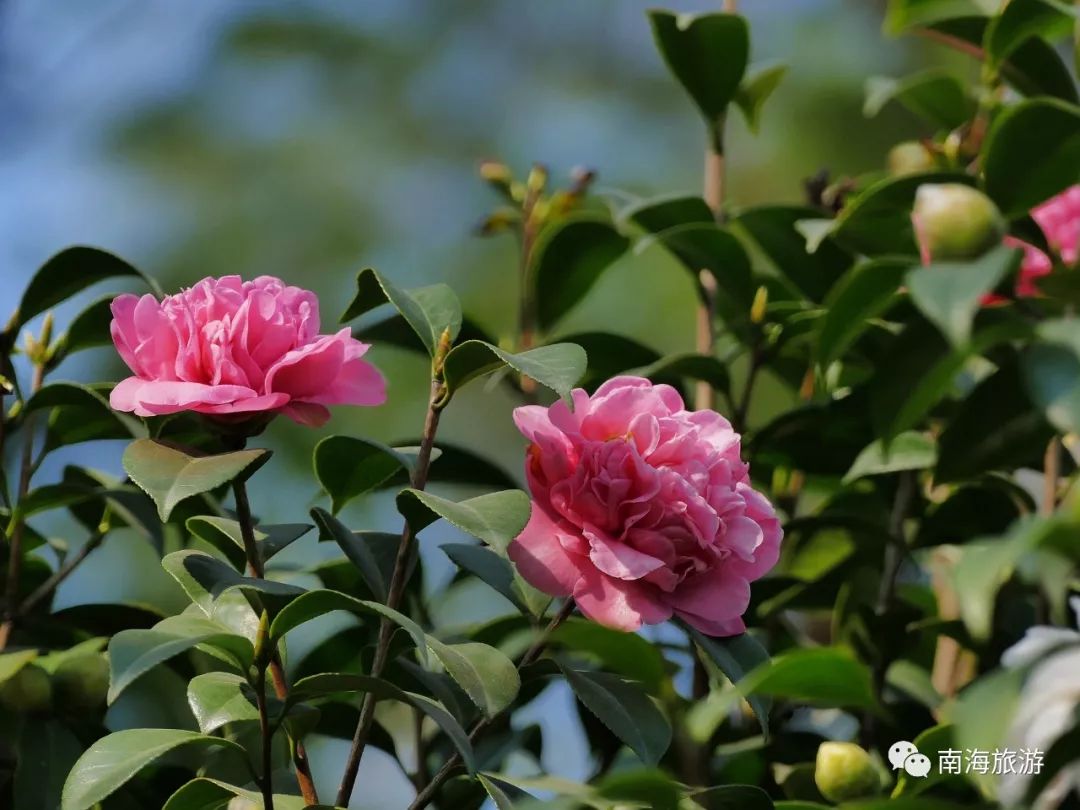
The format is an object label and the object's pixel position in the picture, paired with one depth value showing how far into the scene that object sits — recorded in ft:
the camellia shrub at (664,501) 6.07
